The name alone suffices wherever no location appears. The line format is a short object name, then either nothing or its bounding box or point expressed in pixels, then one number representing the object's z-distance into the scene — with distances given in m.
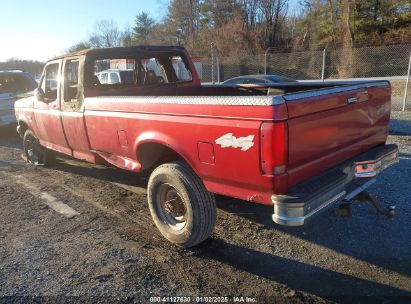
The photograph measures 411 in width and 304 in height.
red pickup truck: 2.80
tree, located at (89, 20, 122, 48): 67.88
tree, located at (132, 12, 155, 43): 64.81
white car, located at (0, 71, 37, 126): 10.11
